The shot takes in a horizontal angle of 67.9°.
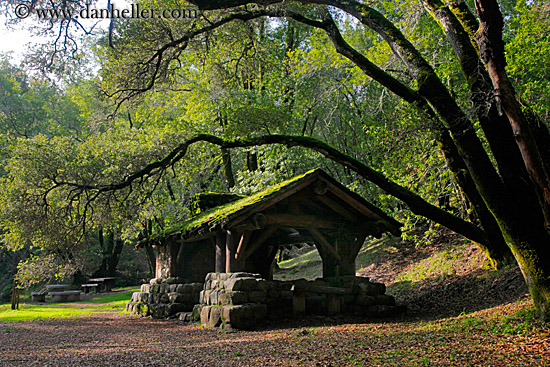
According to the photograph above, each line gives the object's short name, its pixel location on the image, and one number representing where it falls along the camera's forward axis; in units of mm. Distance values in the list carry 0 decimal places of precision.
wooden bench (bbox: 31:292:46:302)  21444
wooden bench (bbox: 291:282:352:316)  9745
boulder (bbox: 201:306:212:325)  9531
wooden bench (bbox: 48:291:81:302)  20881
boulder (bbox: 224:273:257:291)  9008
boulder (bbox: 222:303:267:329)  8648
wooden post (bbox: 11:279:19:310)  16741
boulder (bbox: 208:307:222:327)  9098
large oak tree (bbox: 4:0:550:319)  5184
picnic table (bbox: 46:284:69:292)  21702
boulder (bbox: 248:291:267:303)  9096
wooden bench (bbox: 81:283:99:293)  24736
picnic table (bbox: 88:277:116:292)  25328
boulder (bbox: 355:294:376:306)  10097
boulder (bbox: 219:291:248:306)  8898
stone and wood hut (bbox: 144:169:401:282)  9836
